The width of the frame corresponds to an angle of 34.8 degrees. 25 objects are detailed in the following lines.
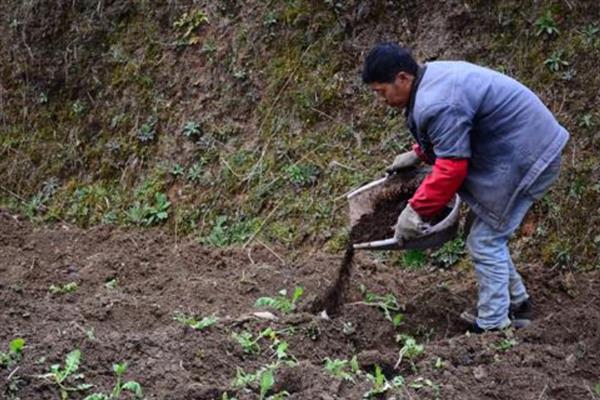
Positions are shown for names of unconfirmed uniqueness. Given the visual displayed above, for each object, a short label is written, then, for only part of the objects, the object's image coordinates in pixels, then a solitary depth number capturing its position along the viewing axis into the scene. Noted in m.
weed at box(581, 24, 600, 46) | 7.15
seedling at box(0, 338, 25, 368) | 4.38
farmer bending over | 5.04
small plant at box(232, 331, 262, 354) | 4.88
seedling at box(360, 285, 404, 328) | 5.69
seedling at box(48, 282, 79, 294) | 6.41
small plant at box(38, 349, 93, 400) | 4.25
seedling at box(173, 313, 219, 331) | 5.08
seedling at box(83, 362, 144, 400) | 4.20
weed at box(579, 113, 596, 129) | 6.83
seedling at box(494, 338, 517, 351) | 5.10
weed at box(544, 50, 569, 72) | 7.17
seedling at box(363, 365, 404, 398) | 4.37
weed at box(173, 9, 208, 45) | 8.89
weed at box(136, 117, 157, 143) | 8.62
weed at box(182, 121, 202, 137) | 8.38
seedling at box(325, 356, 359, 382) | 4.52
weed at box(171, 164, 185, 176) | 8.26
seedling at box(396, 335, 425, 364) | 4.91
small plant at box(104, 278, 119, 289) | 6.58
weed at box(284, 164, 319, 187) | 7.66
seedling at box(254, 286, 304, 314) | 5.75
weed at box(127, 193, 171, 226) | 8.05
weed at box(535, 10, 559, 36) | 7.32
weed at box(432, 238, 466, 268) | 6.70
